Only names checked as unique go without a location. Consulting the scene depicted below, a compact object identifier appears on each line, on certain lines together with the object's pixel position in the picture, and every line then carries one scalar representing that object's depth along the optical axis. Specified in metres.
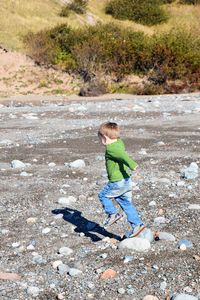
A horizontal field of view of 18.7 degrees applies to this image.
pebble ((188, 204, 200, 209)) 8.29
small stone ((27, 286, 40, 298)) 5.68
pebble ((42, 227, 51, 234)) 7.52
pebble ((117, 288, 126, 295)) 5.66
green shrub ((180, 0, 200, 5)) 63.89
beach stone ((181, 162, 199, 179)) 10.28
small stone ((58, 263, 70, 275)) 6.17
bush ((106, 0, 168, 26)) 58.81
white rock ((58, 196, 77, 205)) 8.94
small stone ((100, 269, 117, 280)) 6.01
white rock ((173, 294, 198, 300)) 5.37
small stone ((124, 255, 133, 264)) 6.41
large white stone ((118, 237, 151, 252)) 6.74
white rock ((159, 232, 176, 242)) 7.02
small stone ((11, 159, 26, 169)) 11.81
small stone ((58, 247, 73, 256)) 6.75
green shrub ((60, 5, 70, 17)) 53.18
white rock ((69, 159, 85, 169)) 11.68
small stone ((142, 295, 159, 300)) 5.46
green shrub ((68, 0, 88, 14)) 55.62
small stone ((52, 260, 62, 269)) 6.34
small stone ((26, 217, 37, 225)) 7.97
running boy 6.83
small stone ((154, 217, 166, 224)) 7.76
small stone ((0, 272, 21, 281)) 6.07
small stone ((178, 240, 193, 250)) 6.73
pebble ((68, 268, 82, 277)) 6.09
